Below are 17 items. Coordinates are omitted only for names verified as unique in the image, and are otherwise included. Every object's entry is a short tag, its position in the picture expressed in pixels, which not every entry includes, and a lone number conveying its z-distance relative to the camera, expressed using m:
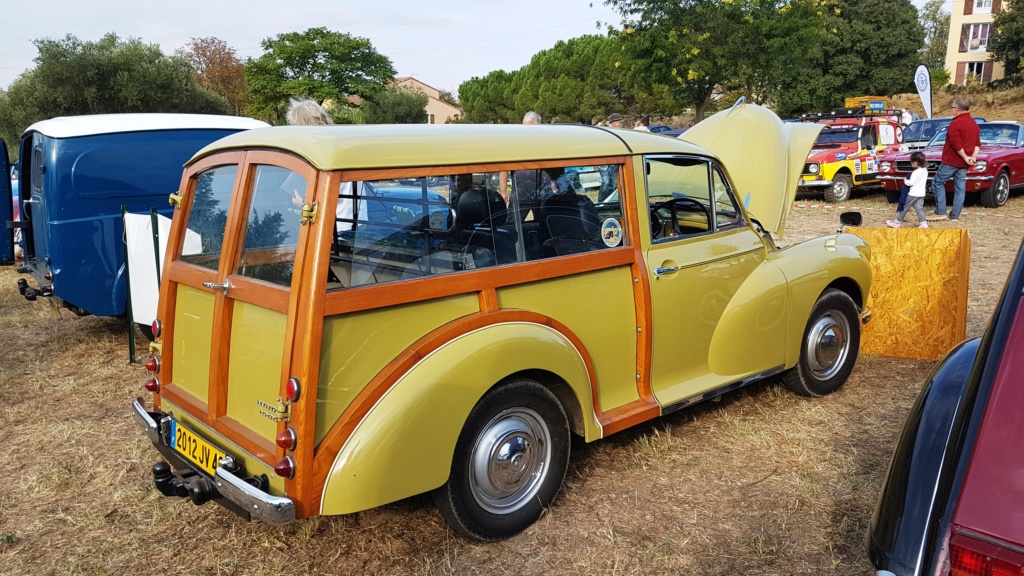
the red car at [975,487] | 1.53
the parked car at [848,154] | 15.70
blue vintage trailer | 6.23
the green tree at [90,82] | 22.17
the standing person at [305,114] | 5.84
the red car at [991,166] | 13.76
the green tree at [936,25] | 73.19
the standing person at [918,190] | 11.70
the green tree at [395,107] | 53.00
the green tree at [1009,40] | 39.47
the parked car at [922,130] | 17.44
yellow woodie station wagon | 2.78
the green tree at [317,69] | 45.22
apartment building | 53.81
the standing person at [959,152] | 11.80
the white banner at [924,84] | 21.38
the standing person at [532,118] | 7.74
